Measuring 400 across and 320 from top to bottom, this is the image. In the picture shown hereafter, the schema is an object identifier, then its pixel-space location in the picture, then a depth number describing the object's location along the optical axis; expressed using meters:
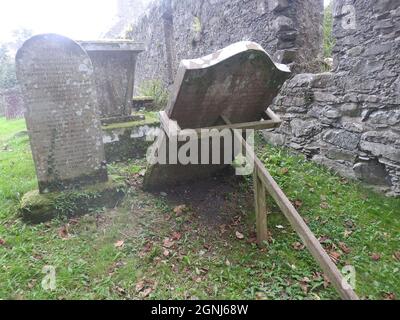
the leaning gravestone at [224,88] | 2.72
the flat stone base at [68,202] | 3.39
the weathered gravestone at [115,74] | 5.18
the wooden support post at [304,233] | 2.18
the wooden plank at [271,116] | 3.30
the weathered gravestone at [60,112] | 3.35
